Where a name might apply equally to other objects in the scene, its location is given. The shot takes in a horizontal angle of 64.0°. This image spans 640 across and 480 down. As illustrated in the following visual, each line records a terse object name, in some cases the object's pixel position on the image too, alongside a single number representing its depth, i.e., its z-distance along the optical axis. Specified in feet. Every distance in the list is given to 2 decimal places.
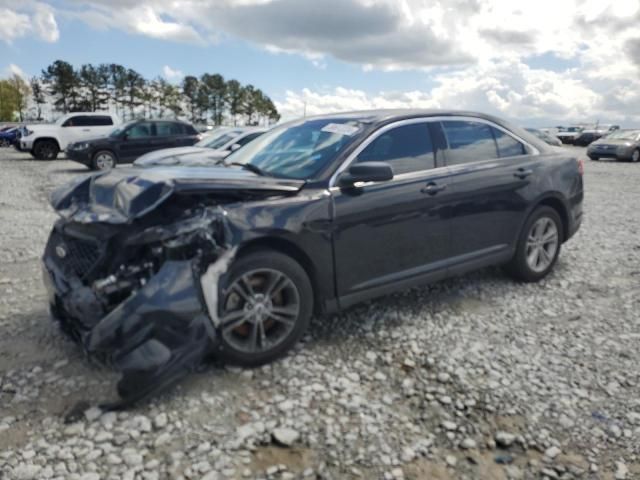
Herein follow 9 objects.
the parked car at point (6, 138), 114.21
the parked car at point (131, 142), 51.34
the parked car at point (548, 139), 62.81
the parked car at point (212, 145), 33.27
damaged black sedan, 9.53
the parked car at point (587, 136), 115.85
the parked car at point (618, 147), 69.97
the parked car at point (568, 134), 129.75
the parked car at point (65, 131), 65.10
